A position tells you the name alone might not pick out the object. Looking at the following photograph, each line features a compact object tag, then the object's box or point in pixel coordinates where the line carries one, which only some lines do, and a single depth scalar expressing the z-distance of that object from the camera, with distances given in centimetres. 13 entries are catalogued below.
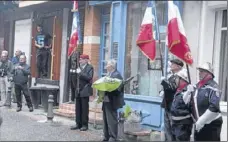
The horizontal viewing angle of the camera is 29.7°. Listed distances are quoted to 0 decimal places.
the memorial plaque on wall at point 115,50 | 1188
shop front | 1037
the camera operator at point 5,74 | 1455
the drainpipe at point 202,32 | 901
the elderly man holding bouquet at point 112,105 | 913
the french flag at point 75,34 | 1220
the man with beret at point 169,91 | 736
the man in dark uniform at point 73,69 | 1215
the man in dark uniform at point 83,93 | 1041
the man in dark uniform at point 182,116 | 687
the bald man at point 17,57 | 1523
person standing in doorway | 1631
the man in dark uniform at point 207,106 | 639
